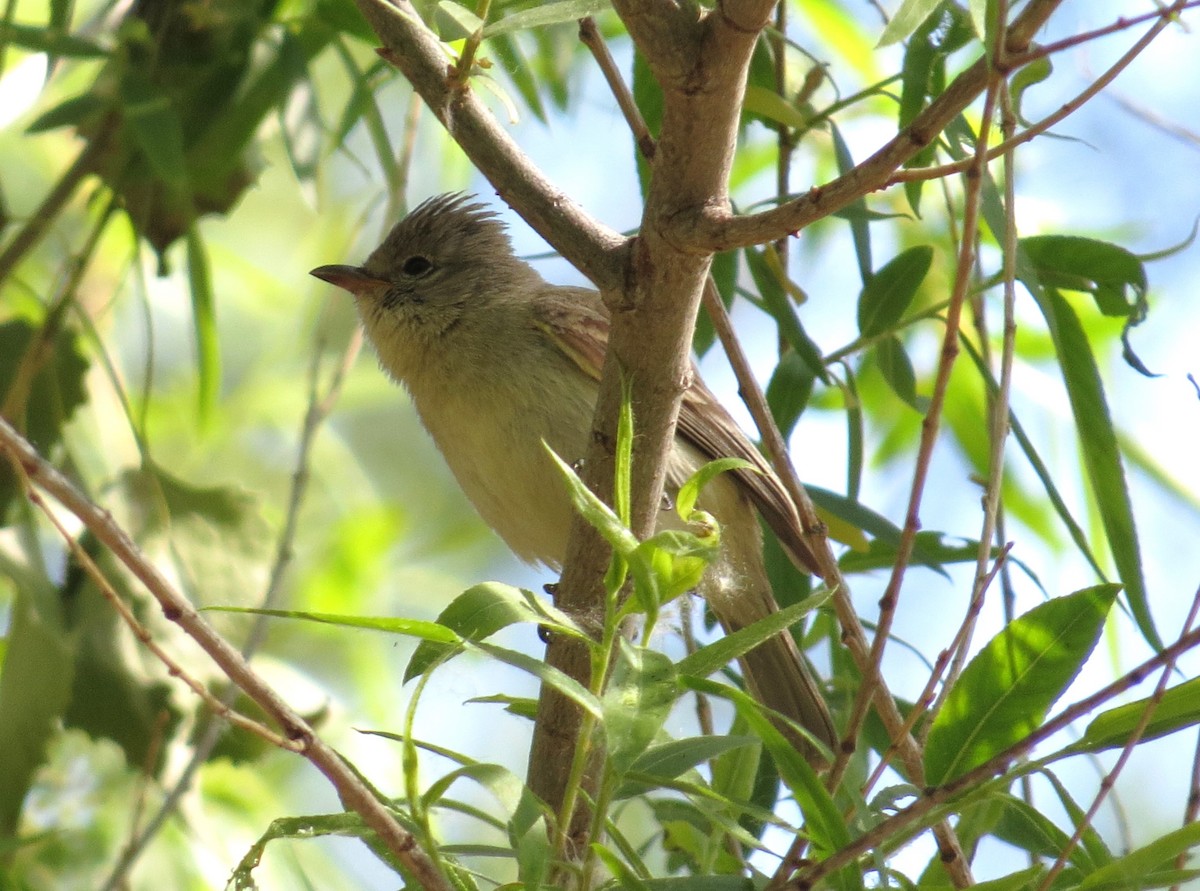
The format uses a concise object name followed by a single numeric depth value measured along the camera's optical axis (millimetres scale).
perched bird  7148
